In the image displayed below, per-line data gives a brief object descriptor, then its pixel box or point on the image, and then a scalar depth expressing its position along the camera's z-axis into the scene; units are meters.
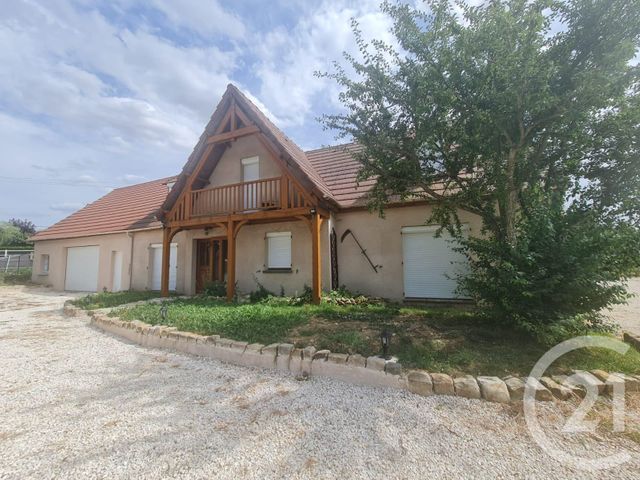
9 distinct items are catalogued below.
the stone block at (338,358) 4.17
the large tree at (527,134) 4.50
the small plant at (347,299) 8.42
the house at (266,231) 9.09
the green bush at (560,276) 4.32
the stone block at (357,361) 4.05
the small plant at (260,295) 9.42
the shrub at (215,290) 10.45
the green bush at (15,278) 16.19
